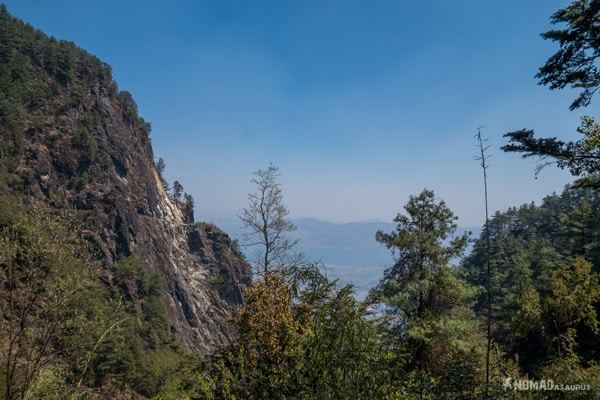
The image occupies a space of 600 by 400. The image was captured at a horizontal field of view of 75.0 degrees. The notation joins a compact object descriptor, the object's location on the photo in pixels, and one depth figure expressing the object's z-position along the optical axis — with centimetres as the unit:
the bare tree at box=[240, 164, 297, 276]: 1519
